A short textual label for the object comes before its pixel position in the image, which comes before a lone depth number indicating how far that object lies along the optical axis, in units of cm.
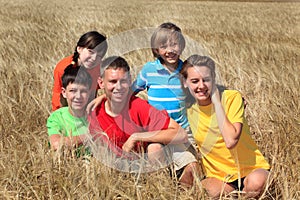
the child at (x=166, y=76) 288
